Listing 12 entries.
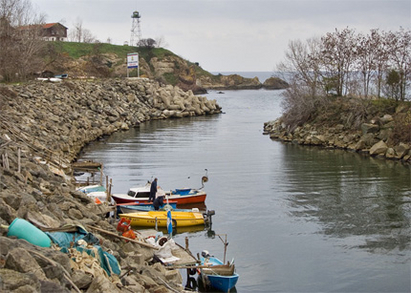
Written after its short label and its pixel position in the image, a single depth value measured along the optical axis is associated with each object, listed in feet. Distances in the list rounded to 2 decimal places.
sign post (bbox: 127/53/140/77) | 286.05
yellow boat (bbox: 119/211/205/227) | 84.99
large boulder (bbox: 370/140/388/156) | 149.91
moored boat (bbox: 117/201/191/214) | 90.17
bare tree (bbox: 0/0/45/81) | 206.49
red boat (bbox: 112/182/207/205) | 95.76
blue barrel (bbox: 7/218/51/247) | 41.83
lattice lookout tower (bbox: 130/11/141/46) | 425.69
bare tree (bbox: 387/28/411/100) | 180.96
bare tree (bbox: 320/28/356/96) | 191.72
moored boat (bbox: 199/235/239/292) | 60.03
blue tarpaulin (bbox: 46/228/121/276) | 44.83
